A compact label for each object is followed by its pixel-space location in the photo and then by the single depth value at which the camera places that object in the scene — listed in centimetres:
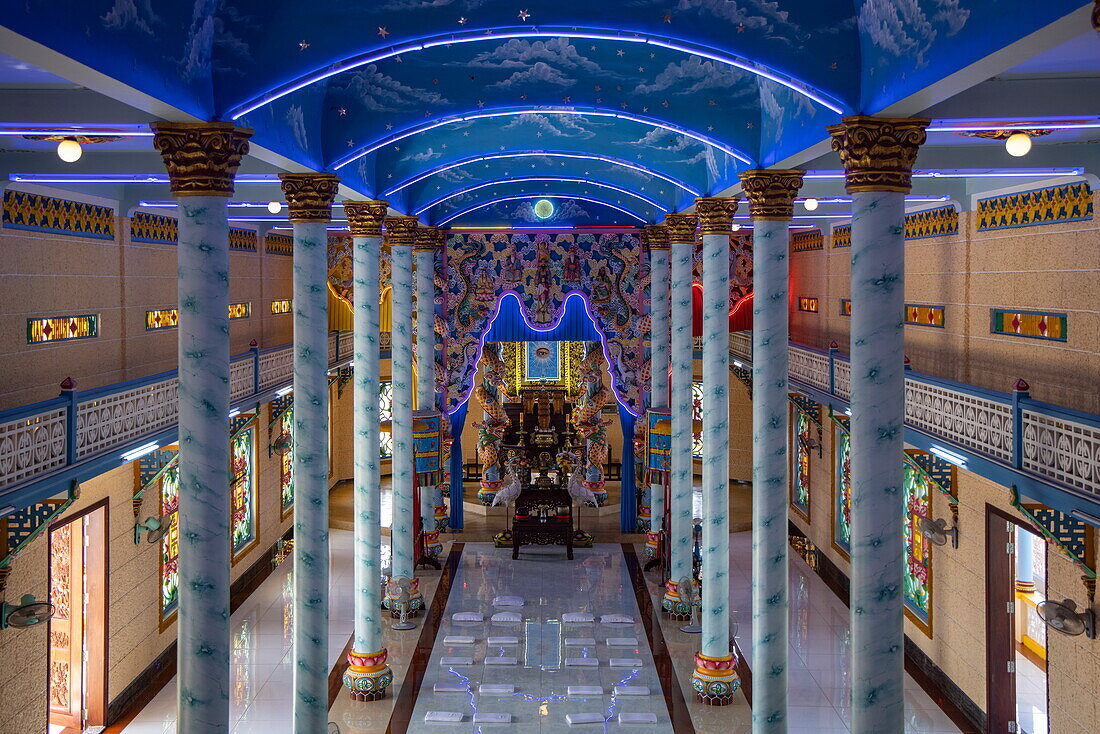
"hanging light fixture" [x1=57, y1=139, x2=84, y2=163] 895
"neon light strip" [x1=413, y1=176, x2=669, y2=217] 1706
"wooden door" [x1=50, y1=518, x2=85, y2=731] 1273
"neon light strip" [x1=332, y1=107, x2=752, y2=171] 1094
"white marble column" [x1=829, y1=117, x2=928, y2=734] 757
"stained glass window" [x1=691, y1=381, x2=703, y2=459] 2809
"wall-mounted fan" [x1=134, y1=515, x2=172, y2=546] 1377
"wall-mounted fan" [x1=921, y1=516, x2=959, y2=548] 1309
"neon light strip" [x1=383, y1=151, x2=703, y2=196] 1406
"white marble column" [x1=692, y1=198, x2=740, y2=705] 1299
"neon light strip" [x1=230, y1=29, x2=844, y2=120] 777
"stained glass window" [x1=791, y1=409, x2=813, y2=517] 2258
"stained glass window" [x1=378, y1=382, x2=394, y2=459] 2936
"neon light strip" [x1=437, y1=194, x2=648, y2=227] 2023
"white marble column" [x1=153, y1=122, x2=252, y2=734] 762
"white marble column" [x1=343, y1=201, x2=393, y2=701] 1373
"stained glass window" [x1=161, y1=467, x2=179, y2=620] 1561
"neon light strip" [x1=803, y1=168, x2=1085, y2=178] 1076
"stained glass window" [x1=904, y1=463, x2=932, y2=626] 1524
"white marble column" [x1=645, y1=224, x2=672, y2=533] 1911
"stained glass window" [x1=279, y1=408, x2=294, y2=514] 2241
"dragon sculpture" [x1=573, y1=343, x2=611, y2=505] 2458
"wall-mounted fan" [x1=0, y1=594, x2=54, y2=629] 1002
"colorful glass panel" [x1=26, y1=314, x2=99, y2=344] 1205
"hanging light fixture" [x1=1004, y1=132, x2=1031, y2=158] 875
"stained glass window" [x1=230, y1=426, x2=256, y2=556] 1902
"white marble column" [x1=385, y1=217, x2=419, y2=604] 1681
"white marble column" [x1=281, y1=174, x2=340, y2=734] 1040
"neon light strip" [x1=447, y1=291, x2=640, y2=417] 2291
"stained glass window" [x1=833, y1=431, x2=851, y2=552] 1922
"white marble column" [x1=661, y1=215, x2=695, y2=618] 1595
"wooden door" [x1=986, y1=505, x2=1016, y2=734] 1245
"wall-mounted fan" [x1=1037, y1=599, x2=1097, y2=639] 989
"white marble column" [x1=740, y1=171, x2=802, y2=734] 1070
